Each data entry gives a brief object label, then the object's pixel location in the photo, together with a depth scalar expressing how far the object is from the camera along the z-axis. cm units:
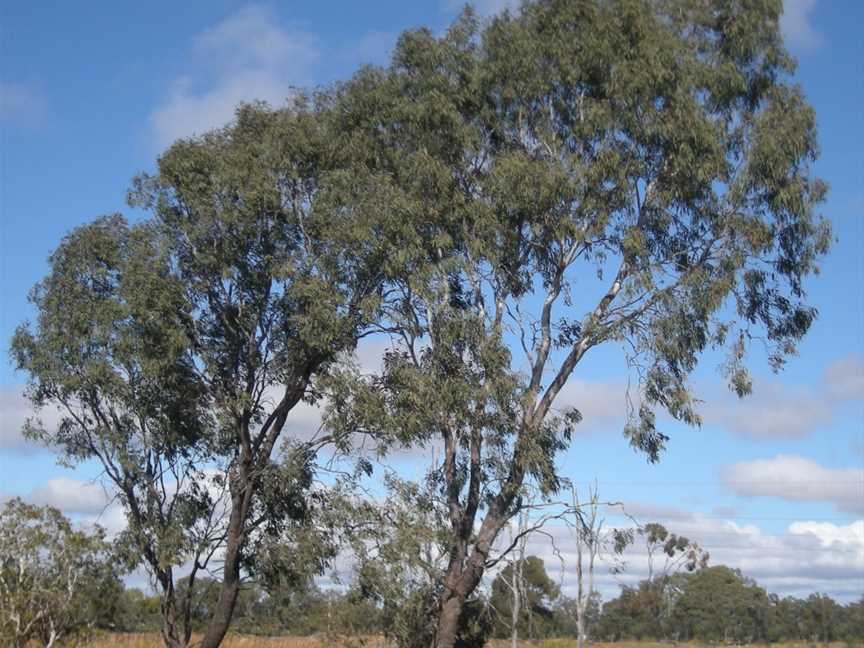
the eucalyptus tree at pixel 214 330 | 2045
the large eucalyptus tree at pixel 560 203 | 1933
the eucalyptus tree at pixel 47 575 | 2228
